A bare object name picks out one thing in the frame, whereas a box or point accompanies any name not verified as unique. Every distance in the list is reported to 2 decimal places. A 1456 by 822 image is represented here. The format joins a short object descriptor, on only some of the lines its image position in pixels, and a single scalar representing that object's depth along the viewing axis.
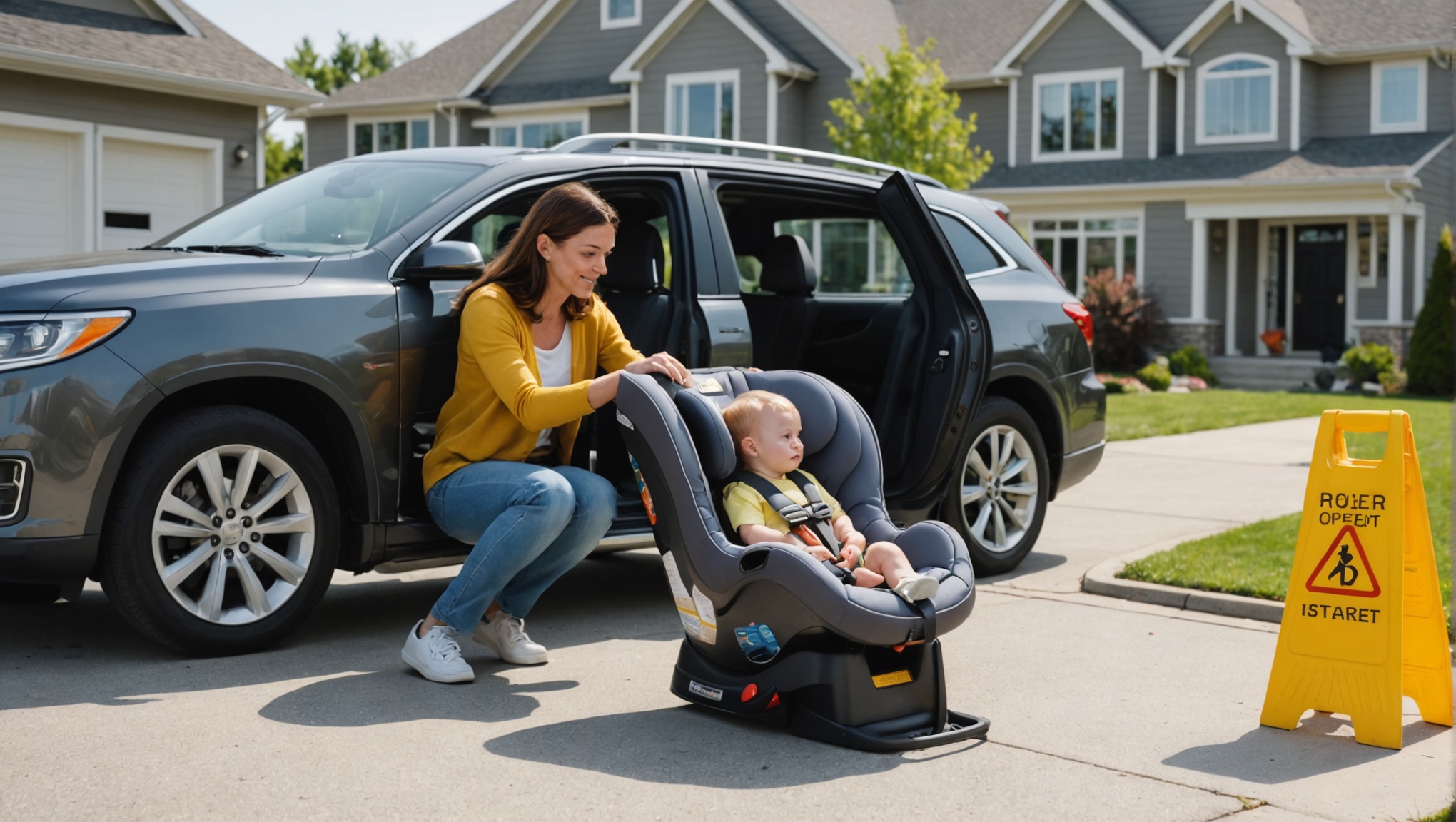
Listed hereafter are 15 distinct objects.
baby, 4.58
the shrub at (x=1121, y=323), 26.11
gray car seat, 4.17
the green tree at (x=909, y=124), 24.39
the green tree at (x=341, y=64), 65.00
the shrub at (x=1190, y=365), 25.56
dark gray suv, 4.59
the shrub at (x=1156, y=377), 23.80
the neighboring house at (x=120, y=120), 14.77
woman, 4.84
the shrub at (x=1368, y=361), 24.02
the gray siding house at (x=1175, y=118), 26.02
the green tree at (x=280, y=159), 53.03
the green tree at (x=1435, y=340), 22.91
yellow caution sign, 4.46
